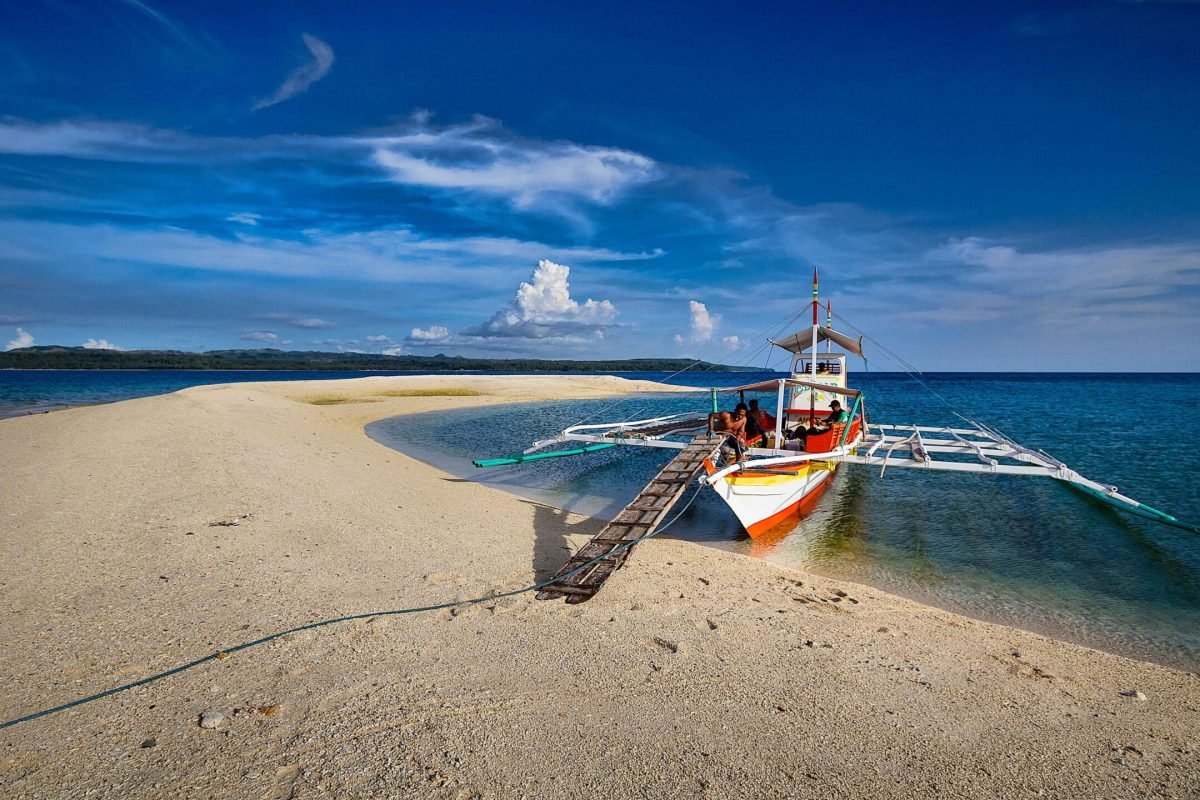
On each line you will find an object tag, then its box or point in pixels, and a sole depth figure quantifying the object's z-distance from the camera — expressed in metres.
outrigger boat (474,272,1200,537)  11.55
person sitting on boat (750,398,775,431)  14.85
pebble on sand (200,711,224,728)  4.29
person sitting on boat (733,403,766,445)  14.79
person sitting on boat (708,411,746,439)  14.19
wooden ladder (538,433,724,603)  7.31
